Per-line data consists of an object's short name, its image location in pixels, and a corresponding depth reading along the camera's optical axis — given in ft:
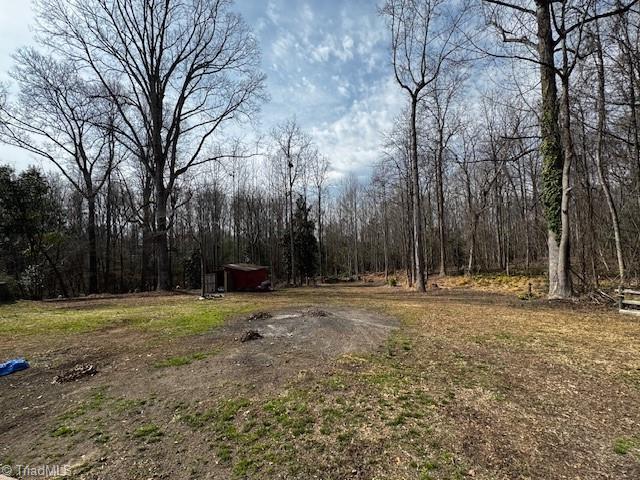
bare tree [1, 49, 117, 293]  67.26
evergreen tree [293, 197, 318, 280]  110.42
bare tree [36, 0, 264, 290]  57.11
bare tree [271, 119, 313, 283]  105.94
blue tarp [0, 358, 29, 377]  17.03
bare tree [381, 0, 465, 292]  53.42
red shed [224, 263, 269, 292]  70.74
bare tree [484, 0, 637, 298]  31.42
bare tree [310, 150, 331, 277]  121.60
